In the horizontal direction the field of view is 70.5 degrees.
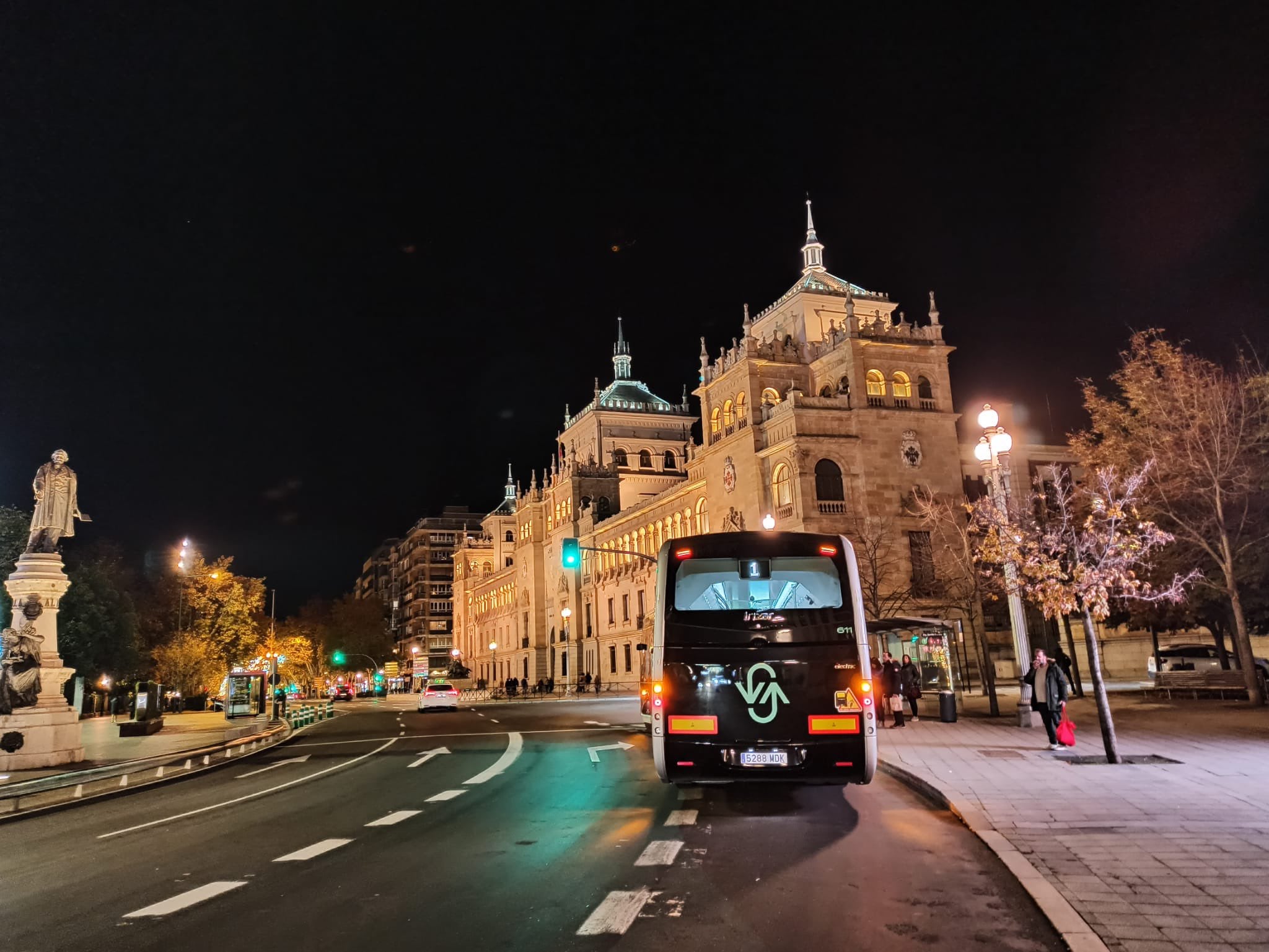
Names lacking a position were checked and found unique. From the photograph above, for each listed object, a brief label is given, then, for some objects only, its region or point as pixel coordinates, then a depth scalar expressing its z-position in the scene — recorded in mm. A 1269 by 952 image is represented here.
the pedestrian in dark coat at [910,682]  23566
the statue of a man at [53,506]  19188
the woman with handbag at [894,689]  21050
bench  24688
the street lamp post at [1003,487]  17000
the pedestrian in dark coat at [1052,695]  15320
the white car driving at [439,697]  43531
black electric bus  9562
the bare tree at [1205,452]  23109
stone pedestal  18156
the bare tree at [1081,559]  14539
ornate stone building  44188
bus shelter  23094
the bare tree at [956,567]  28656
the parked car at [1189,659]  35844
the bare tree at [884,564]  41094
